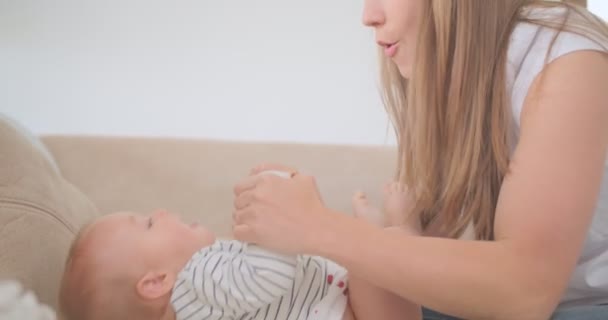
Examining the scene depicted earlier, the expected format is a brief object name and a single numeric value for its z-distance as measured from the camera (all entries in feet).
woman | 2.48
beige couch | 5.19
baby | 2.80
